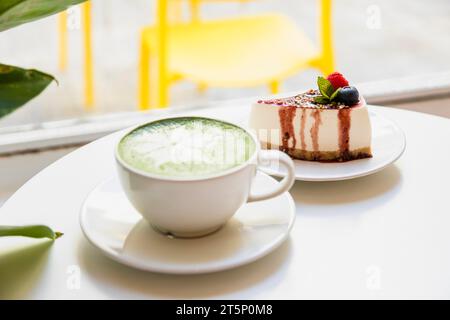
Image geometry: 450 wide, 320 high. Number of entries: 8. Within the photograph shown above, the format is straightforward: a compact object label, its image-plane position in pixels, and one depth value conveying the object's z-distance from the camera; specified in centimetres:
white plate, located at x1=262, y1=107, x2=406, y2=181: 89
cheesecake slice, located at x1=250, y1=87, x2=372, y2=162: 93
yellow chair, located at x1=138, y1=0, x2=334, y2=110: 152
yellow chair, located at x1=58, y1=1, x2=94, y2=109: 174
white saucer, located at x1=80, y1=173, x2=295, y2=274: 78
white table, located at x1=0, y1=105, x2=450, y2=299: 78
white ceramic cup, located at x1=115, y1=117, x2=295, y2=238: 77
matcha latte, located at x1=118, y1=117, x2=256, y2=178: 79
